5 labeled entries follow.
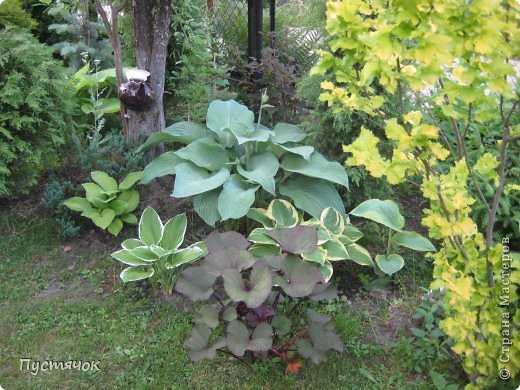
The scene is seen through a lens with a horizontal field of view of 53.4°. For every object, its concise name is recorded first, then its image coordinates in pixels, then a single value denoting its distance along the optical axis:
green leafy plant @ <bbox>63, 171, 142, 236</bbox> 3.32
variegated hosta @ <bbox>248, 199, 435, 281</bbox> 2.77
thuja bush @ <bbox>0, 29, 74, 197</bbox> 3.35
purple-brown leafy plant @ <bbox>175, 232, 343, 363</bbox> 2.19
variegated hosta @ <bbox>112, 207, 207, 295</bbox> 2.81
